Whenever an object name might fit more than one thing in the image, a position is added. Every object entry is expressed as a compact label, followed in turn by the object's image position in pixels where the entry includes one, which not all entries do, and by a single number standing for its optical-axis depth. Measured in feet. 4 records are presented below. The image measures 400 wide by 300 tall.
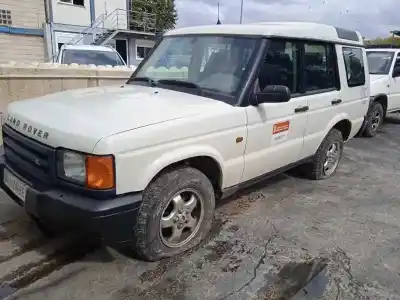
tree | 82.53
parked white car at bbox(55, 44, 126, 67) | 32.71
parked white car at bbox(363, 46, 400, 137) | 27.73
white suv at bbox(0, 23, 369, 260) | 8.70
